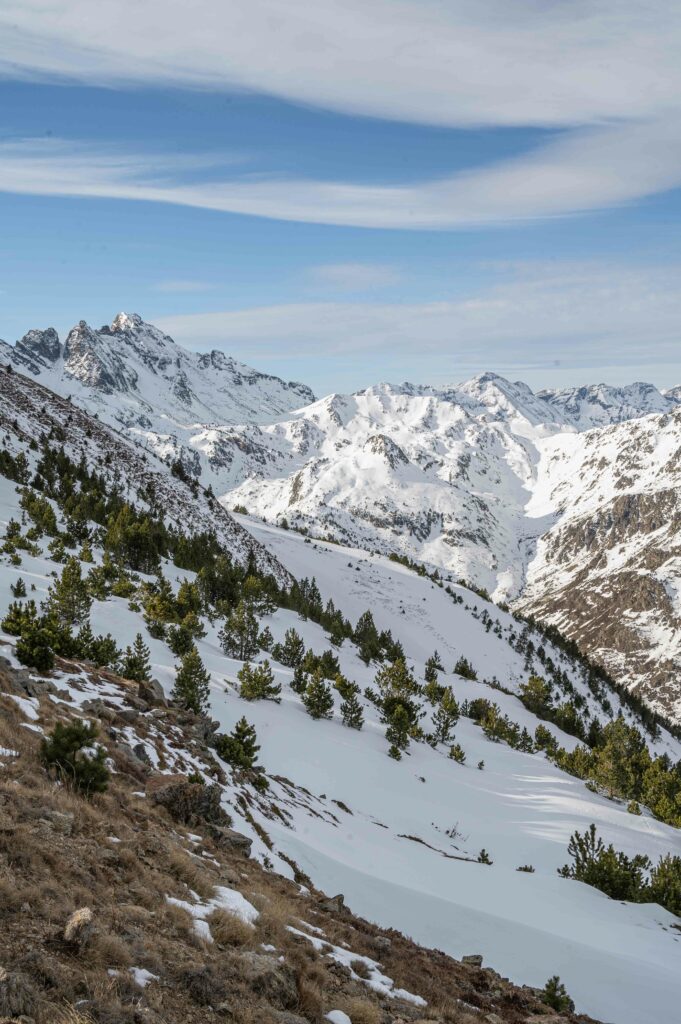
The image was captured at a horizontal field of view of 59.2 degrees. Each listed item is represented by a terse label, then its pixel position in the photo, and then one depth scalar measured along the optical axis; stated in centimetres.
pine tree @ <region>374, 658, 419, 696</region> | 5794
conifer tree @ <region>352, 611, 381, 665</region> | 7880
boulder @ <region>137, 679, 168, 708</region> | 2398
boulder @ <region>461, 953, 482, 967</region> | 1561
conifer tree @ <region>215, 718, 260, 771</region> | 2430
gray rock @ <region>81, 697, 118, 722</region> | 1900
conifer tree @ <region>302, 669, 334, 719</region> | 4138
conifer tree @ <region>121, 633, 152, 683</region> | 2745
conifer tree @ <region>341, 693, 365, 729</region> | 4300
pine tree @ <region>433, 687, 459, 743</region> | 5228
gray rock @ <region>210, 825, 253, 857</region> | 1515
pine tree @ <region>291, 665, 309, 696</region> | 4581
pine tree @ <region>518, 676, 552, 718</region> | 9201
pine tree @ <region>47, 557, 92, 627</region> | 3186
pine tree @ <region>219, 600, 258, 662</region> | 4872
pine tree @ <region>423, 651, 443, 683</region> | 7726
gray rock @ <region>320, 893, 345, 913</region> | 1471
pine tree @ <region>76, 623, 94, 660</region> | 2642
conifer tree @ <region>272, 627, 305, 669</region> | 5696
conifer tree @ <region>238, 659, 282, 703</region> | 3694
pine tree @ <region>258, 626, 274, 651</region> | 5535
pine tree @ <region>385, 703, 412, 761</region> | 4288
